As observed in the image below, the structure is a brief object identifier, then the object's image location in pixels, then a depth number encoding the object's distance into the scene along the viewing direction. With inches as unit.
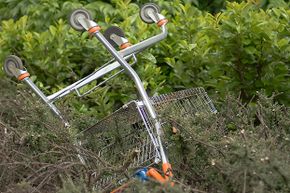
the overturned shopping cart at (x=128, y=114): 231.3
